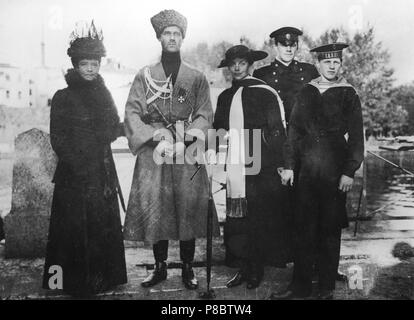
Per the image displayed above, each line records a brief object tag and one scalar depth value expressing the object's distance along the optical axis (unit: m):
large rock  4.63
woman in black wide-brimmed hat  4.25
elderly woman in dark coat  4.09
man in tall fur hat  4.22
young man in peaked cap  4.43
